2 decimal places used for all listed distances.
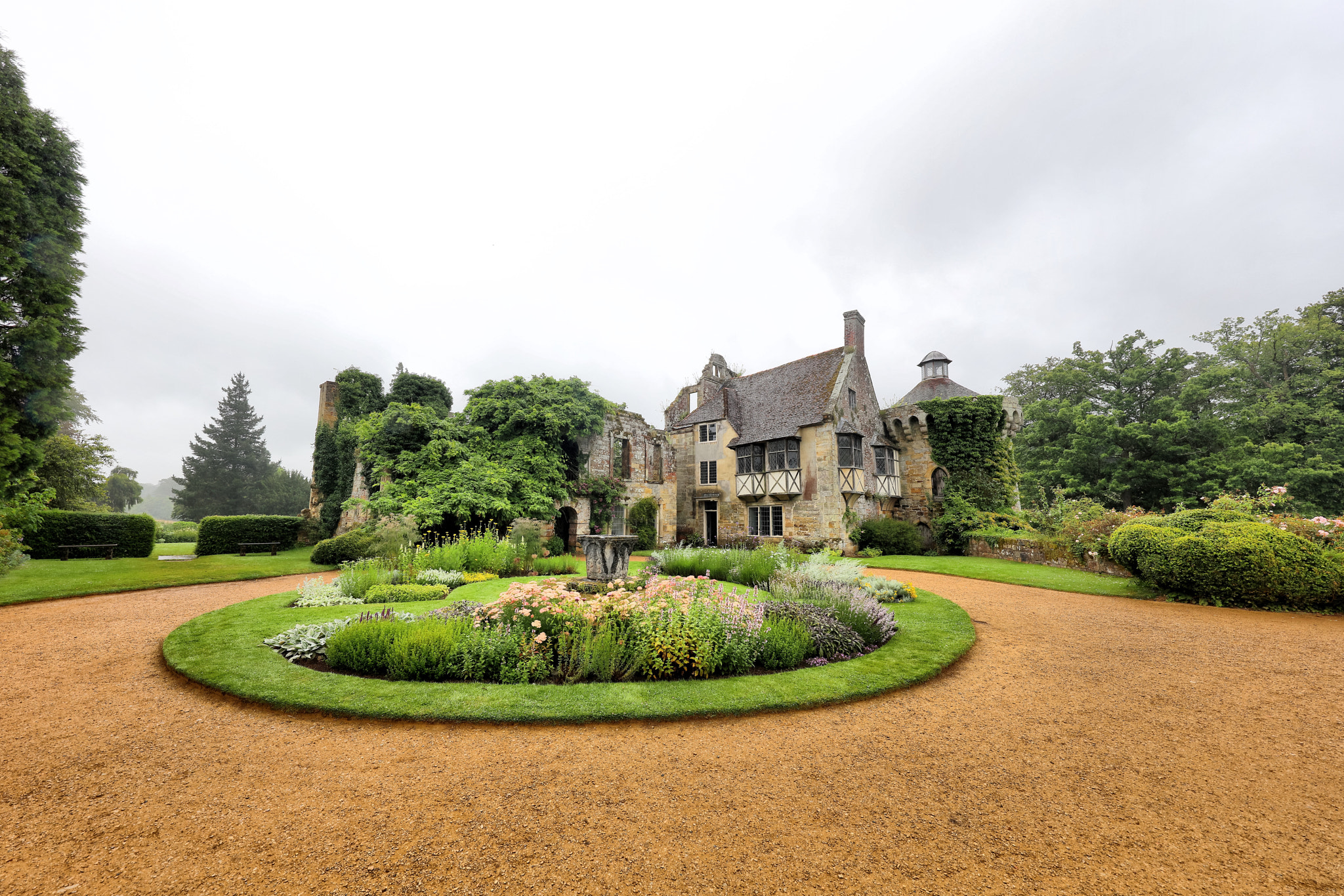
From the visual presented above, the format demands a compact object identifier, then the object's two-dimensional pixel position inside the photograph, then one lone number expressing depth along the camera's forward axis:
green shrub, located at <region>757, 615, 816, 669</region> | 6.30
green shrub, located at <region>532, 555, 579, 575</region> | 13.94
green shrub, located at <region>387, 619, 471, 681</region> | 5.70
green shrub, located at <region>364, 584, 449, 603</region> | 9.63
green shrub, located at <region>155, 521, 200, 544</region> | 29.41
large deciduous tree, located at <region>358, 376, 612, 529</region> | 17.23
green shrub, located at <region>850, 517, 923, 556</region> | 21.30
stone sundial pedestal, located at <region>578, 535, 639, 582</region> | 10.72
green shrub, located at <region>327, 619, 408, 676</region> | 5.91
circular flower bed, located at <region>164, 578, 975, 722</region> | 5.07
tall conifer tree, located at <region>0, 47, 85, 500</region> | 11.51
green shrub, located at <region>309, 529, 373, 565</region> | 16.69
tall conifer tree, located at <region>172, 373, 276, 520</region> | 41.31
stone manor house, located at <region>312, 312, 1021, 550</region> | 21.55
